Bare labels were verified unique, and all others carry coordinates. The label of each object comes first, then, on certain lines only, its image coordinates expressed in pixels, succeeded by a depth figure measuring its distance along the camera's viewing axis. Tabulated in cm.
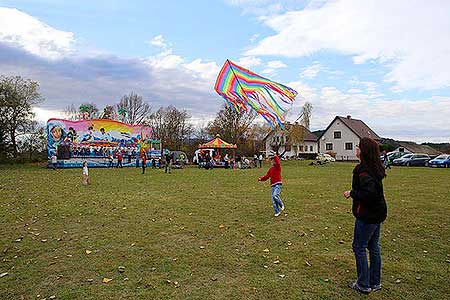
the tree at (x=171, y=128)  5502
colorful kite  989
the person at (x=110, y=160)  3703
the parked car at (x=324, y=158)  4412
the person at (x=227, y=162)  3616
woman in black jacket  448
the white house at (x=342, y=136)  6116
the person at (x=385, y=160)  2969
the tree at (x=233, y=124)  5275
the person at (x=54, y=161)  3366
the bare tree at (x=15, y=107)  3784
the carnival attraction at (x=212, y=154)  3596
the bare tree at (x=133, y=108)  6075
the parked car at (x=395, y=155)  4555
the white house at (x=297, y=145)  5672
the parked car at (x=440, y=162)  3718
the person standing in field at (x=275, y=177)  957
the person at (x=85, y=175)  1766
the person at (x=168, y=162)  2752
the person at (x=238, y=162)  3606
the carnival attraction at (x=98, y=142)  3556
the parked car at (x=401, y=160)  4187
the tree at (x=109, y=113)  5853
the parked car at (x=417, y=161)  4100
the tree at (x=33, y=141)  4006
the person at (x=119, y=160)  3584
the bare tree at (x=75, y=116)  5916
